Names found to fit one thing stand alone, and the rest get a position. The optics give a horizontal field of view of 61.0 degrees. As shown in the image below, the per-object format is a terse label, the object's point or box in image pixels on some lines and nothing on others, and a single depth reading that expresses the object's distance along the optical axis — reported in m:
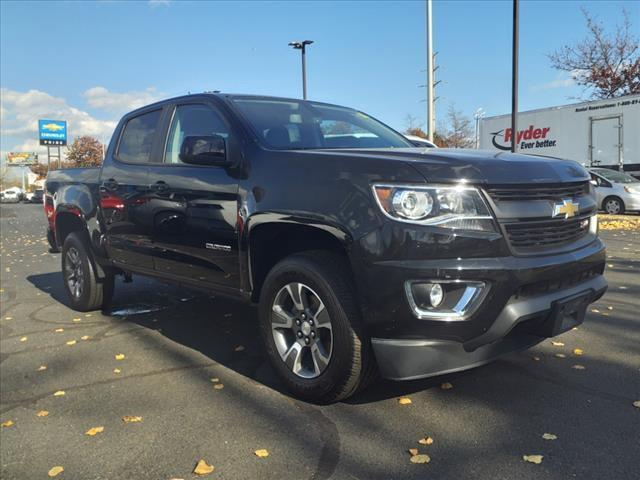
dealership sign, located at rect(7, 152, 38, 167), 110.12
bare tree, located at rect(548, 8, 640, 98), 26.28
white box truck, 16.61
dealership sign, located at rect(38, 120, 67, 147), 75.69
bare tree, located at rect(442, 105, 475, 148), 42.31
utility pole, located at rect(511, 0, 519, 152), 13.98
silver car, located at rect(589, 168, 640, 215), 15.22
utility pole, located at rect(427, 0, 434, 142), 19.11
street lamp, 23.95
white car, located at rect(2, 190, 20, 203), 76.12
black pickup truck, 2.66
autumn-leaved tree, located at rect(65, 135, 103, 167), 66.81
